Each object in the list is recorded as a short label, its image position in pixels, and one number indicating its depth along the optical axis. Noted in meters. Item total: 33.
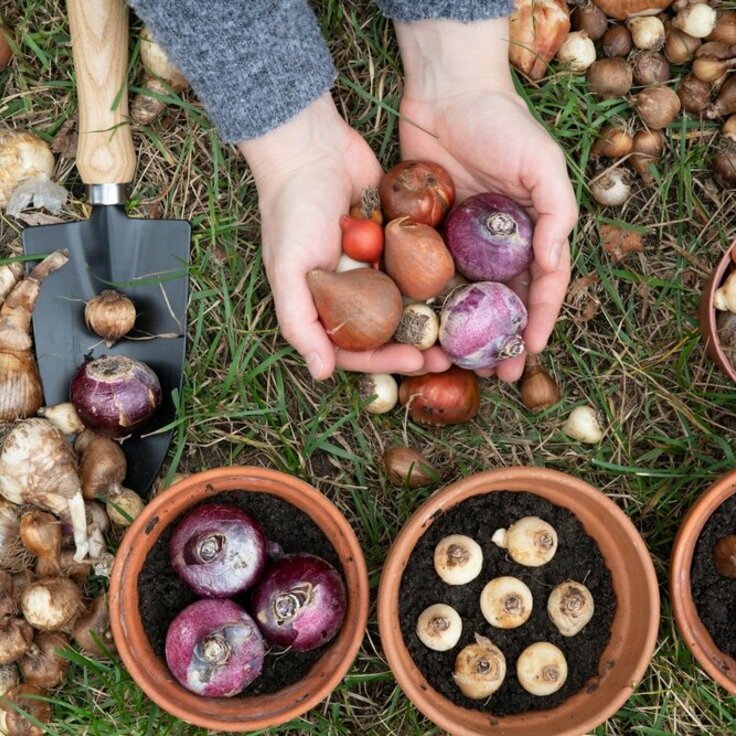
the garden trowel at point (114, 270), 0.68
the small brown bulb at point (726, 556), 0.64
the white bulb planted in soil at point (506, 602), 0.63
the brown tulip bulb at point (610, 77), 0.70
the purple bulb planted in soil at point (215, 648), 0.59
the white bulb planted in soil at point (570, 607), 0.63
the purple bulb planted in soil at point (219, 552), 0.61
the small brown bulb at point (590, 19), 0.70
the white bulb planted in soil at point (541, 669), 0.62
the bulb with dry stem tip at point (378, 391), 0.68
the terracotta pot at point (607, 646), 0.62
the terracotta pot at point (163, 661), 0.61
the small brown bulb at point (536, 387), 0.68
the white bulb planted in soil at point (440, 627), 0.63
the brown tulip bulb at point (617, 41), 0.70
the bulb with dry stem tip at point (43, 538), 0.65
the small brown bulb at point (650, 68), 0.70
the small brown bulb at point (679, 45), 0.70
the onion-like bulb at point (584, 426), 0.69
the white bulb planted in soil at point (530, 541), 0.63
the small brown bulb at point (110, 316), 0.68
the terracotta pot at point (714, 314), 0.66
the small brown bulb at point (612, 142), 0.70
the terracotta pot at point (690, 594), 0.64
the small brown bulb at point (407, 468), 0.68
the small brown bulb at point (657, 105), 0.70
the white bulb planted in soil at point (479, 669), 0.62
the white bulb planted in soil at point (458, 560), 0.63
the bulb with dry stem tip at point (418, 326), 0.65
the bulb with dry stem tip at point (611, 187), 0.70
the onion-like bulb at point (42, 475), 0.65
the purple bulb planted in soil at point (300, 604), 0.60
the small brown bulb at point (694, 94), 0.70
